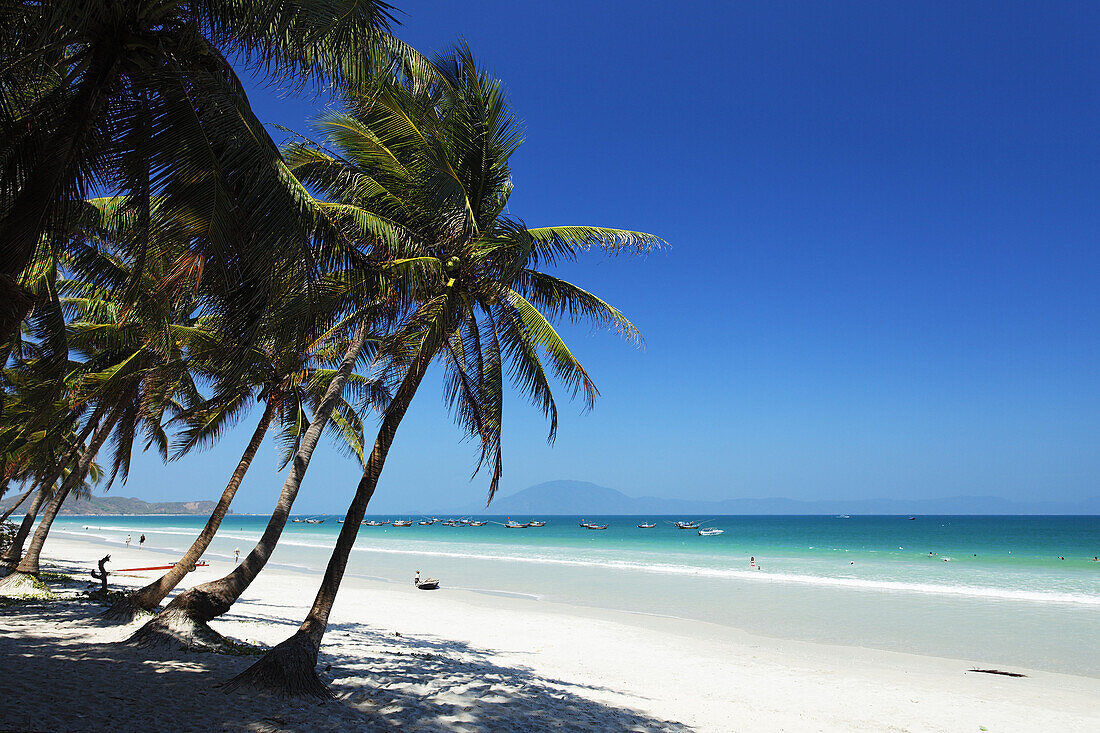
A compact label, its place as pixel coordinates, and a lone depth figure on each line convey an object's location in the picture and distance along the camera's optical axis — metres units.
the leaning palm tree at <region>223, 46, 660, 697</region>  6.33
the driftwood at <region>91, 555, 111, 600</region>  12.24
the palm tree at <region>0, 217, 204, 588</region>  8.20
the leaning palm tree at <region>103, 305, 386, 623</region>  9.85
